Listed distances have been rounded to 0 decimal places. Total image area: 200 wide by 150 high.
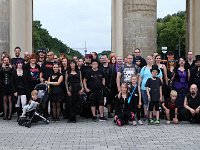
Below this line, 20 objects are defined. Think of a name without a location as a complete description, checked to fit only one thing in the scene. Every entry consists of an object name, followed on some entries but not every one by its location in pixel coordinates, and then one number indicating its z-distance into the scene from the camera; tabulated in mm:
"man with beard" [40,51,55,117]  10351
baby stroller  9374
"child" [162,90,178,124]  9916
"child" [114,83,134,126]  9473
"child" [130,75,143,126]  9751
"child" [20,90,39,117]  9530
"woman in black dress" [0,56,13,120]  10340
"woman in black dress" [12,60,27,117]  10175
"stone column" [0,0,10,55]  13649
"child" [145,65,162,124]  9733
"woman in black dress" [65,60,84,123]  10104
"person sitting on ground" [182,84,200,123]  9751
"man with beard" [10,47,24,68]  10717
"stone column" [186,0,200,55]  18006
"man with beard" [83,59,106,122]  10222
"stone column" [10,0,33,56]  16299
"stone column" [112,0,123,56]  16947
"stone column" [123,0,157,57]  12628
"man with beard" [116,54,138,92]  10187
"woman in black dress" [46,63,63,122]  10098
